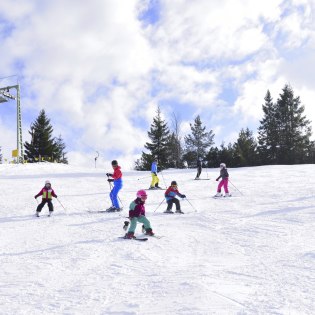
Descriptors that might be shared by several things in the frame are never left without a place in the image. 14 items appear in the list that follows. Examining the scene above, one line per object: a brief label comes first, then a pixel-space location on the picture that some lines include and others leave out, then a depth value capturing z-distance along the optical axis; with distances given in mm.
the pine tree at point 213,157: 52356
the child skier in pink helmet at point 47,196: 13053
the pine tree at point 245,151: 50031
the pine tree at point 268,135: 50719
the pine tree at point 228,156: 50500
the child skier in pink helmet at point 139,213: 9531
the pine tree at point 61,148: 69200
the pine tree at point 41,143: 55031
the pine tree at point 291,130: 49156
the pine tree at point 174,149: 54131
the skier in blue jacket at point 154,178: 19734
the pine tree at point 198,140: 58431
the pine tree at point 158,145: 53156
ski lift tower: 34250
